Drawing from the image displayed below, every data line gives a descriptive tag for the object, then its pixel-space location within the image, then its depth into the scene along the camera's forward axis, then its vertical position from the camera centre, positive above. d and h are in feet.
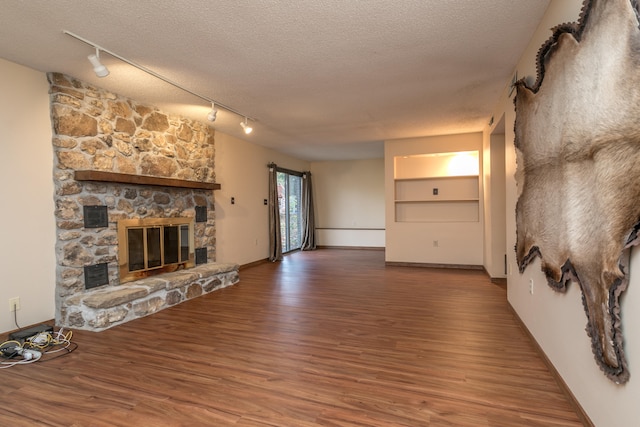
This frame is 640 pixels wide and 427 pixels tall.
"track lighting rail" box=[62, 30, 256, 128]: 8.52 +4.49
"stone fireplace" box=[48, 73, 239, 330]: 10.93 +0.57
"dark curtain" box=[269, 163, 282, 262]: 23.80 -0.53
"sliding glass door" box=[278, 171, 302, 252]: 27.37 +0.30
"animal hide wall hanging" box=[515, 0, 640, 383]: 3.97 +0.69
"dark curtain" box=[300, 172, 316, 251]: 29.68 -0.25
